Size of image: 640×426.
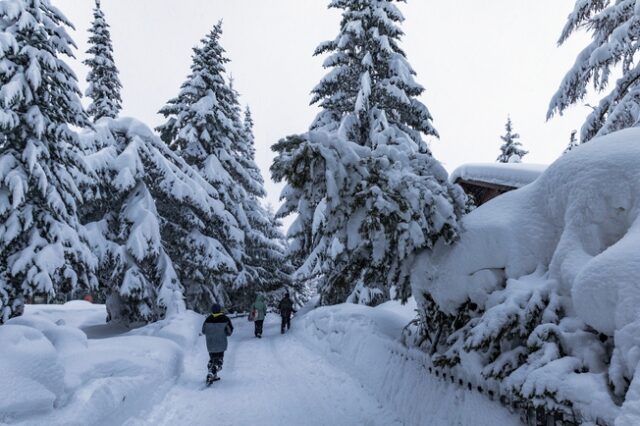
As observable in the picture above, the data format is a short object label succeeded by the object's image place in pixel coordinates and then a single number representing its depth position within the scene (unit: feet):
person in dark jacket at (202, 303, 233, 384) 29.02
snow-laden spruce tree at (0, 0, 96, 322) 35.37
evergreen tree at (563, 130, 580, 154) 83.61
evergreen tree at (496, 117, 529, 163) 102.63
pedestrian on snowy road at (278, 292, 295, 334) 57.08
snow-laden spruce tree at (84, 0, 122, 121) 61.41
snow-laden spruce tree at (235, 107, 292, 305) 74.64
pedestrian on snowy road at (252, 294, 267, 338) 53.14
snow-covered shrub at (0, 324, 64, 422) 15.20
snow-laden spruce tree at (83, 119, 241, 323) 46.44
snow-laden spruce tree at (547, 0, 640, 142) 34.73
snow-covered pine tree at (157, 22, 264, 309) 65.31
